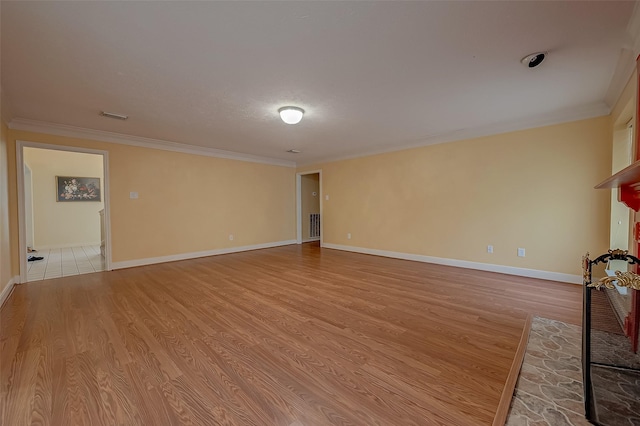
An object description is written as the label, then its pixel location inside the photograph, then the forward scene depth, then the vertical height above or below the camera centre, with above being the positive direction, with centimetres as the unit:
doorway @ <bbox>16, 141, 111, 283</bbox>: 607 +2
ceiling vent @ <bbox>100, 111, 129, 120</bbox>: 338 +123
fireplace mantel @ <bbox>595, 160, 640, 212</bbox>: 135 +16
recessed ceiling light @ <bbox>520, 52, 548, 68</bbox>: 214 +125
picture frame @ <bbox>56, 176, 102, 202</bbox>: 677 +51
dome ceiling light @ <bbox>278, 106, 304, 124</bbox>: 318 +115
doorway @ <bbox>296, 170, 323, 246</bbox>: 738 +0
